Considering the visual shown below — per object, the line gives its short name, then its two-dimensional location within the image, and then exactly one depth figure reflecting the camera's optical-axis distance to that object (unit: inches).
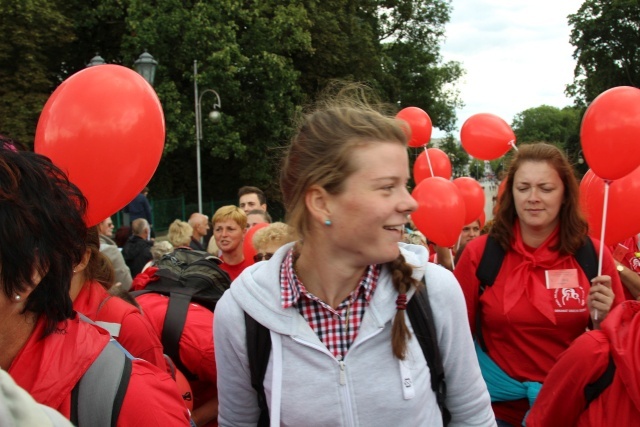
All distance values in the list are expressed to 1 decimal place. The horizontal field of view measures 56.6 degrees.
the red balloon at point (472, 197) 220.7
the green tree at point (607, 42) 1316.4
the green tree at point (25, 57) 708.0
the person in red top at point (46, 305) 53.6
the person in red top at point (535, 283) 110.3
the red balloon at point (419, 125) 238.7
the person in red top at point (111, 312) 83.2
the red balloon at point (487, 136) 192.5
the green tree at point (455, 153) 1307.8
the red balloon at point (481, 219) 255.2
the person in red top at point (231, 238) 173.3
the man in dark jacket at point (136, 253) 297.0
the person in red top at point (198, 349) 100.9
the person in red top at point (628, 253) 165.2
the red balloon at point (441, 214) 172.7
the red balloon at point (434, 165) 263.6
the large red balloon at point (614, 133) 121.4
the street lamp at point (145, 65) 397.7
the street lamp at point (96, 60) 339.8
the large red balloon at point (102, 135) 84.5
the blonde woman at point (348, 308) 65.5
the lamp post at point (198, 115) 673.6
